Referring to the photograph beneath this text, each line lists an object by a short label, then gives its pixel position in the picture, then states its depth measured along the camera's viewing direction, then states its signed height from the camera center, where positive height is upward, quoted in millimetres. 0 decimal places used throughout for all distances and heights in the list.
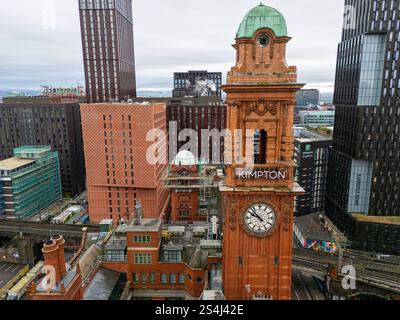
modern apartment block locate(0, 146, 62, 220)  108625 -28449
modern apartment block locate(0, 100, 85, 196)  137375 -9642
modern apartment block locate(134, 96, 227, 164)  147750 -5785
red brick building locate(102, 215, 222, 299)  54156 -27920
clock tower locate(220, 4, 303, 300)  29672 -5964
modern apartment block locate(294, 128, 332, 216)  107125 -22915
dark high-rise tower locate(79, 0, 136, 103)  145250 +32613
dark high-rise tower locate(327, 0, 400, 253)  83000 -5034
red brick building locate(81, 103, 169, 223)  95625 -16271
